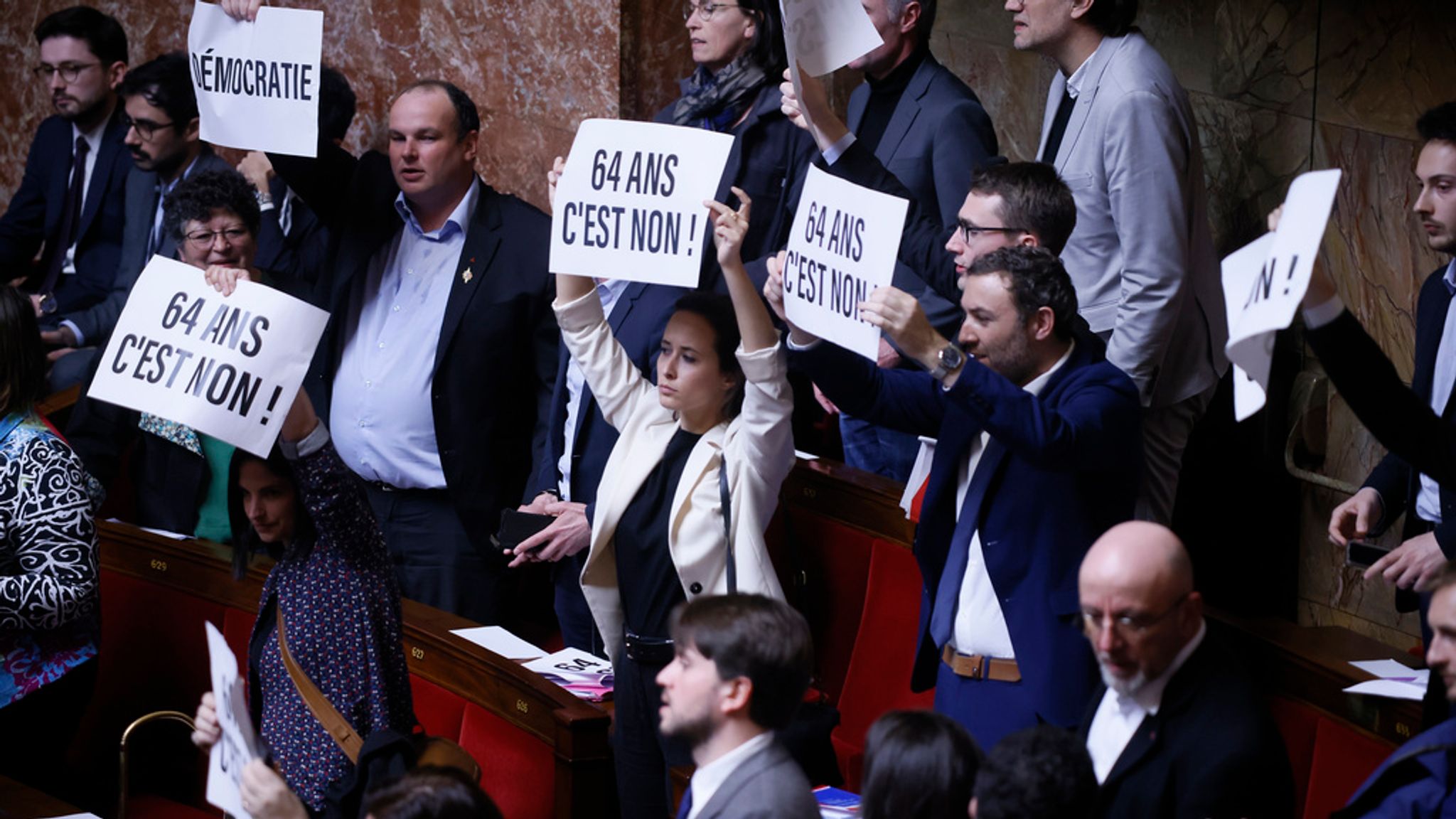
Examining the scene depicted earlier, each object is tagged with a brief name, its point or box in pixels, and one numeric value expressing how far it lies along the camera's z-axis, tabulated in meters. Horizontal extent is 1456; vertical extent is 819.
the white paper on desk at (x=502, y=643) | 8.89
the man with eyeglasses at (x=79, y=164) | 13.66
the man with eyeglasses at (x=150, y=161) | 12.14
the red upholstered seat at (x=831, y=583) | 9.77
